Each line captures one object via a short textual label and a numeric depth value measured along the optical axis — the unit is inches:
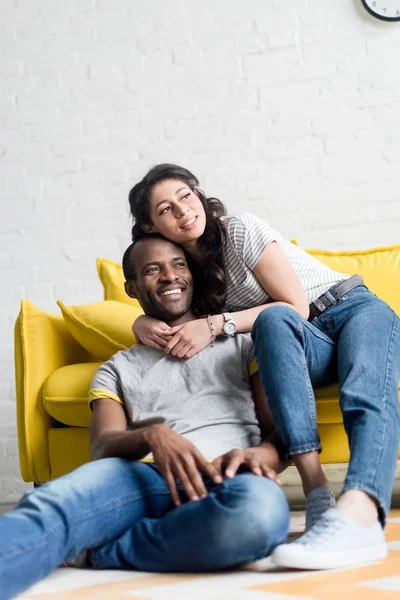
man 48.0
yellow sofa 80.7
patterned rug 41.4
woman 50.4
